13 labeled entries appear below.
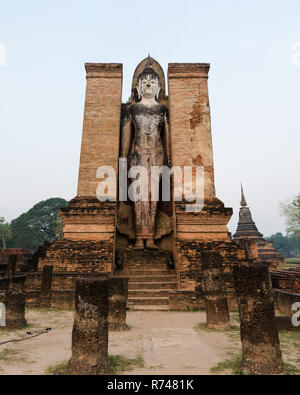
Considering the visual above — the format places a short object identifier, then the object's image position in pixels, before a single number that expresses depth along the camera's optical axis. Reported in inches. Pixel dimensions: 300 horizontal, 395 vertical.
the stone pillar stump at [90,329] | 117.8
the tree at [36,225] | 1873.8
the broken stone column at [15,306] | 199.3
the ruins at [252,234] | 1083.3
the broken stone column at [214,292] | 195.9
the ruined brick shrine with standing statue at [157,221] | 284.0
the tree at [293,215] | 1393.9
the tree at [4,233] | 1713.8
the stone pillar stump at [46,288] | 270.2
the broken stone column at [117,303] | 194.4
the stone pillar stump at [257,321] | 117.6
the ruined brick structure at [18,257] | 527.1
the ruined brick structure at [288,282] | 297.9
